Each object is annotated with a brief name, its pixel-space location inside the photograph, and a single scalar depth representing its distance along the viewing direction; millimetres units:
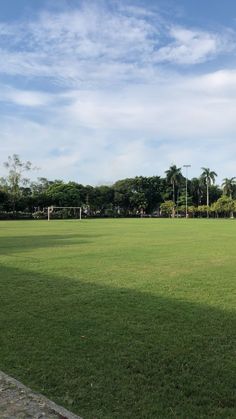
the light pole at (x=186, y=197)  107788
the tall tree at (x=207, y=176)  115688
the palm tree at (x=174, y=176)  115500
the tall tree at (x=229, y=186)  113681
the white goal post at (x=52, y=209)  82688
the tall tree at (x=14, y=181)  91862
